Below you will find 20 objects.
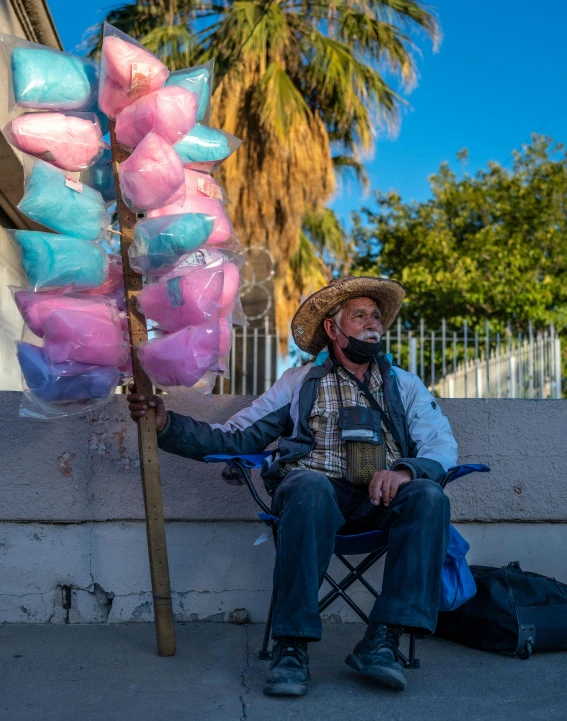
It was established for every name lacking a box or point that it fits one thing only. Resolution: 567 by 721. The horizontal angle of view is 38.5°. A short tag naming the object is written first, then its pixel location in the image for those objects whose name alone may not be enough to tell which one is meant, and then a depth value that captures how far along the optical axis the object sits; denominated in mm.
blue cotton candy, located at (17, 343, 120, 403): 2824
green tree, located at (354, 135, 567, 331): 14844
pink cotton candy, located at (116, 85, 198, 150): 2797
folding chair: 2848
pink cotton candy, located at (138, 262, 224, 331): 2812
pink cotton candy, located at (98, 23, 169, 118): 2775
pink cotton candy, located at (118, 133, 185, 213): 2771
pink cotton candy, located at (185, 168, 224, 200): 3031
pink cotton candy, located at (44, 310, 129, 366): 2754
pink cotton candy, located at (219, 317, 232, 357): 3070
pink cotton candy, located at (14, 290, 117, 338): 2795
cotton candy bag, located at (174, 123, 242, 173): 3012
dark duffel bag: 3057
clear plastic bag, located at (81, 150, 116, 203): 3082
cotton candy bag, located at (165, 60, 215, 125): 3008
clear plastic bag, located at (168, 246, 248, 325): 2906
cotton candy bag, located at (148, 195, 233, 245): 2918
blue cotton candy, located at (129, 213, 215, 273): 2811
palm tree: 11766
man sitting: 2607
